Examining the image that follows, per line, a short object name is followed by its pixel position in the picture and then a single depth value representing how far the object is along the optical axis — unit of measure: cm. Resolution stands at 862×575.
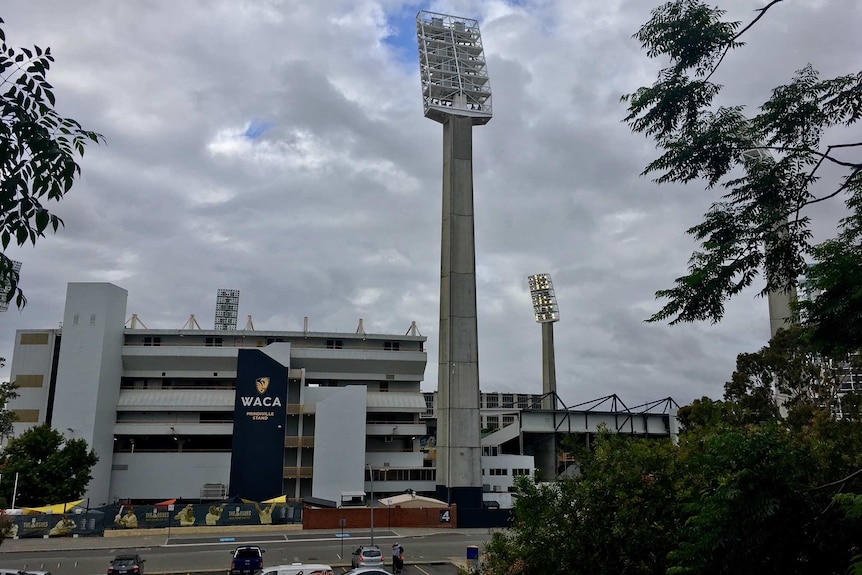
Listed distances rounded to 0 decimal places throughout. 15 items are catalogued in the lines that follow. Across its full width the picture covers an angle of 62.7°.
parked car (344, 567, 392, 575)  2409
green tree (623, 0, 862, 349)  1166
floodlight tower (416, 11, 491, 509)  6203
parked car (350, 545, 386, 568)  3548
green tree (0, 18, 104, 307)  771
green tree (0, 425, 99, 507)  5672
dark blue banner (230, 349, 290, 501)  6712
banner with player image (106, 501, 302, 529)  5403
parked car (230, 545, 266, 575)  3494
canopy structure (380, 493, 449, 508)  5878
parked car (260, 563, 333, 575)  2661
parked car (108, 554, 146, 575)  3312
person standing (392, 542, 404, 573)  3625
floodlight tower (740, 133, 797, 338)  6376
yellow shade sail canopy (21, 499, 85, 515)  5230
